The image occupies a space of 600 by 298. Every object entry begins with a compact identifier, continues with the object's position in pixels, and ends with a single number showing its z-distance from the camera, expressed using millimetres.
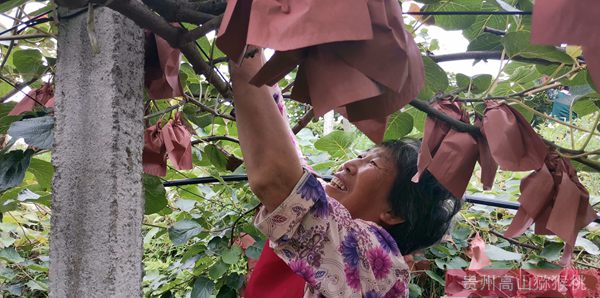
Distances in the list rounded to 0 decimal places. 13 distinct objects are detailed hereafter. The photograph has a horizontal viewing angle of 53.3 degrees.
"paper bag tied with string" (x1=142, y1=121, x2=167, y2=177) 1022
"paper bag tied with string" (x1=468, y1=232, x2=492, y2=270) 1585
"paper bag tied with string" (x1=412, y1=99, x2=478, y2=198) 785
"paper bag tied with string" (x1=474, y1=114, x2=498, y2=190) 798
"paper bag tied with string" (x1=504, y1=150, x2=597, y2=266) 785
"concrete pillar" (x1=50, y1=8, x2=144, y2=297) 524
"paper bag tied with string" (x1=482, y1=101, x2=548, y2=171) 734
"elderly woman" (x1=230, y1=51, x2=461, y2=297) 762
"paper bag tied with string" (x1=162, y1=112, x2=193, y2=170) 1030
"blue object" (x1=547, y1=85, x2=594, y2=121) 937
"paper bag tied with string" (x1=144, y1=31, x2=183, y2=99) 690
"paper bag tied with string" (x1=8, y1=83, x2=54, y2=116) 875
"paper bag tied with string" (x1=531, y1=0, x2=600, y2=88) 353
